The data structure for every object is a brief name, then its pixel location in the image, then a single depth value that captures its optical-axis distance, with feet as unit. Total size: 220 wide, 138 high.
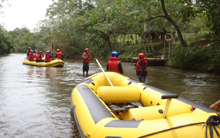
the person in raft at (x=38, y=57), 58.23
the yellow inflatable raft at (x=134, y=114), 8.31
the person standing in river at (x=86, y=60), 36.45
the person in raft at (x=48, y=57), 54.65
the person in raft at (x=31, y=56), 62.23
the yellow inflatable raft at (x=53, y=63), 52.95
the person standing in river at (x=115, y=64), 24.07
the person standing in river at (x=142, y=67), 23.38
